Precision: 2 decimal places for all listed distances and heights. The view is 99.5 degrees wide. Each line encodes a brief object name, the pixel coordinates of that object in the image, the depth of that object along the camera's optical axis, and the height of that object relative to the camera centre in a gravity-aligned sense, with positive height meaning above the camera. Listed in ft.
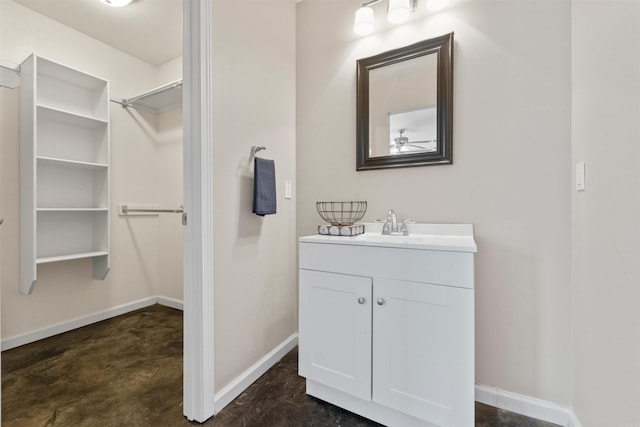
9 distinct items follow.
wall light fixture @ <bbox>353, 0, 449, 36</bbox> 4.78 +3.66
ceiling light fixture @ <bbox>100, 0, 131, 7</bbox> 6.09 +4.79
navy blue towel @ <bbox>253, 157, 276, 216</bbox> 4.96 +0.48
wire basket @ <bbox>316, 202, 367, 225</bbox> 5.61 +0.02
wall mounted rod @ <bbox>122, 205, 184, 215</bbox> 8.32 +0.08
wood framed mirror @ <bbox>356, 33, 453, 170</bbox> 4.82 +2.02
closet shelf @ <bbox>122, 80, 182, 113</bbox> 7.62 +3.47
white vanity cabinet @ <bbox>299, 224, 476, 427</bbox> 3.46 -1.61
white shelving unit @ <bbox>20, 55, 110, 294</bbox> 6.10 +1.18
